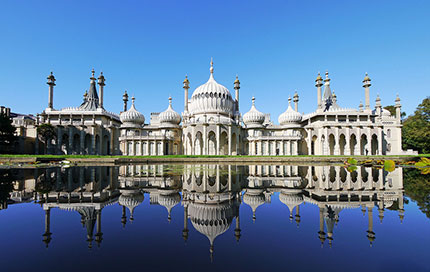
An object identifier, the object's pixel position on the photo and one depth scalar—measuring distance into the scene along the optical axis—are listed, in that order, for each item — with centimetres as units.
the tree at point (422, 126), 4059
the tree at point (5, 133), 3578
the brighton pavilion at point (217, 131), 3888
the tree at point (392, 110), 6391
